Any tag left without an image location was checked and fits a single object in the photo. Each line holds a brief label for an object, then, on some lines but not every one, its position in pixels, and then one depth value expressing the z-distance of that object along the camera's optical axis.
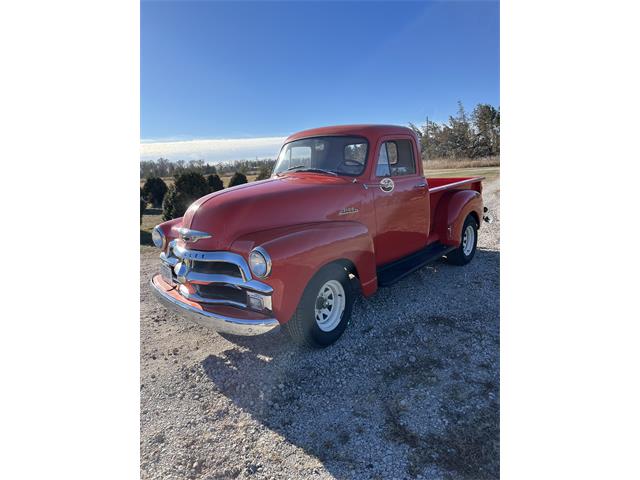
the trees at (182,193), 8.00
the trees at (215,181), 9.45
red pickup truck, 2.60
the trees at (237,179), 8.66
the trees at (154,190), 10.76
